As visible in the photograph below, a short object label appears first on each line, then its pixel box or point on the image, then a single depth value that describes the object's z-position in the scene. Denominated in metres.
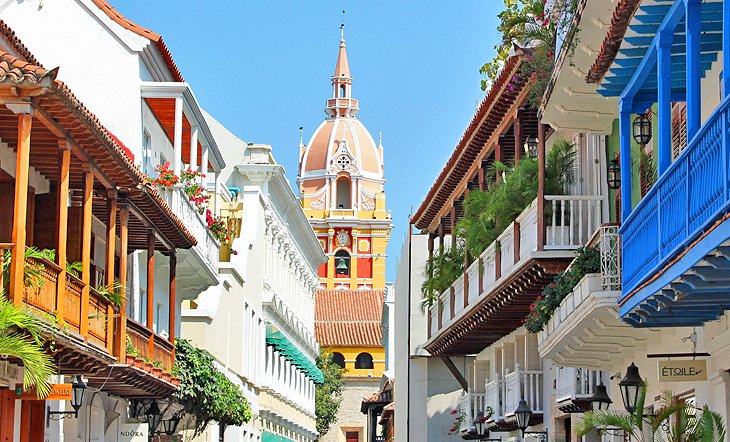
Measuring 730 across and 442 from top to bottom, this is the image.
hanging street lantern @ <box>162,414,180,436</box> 27.92
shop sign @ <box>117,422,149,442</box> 26.17
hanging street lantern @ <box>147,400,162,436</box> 26.62
